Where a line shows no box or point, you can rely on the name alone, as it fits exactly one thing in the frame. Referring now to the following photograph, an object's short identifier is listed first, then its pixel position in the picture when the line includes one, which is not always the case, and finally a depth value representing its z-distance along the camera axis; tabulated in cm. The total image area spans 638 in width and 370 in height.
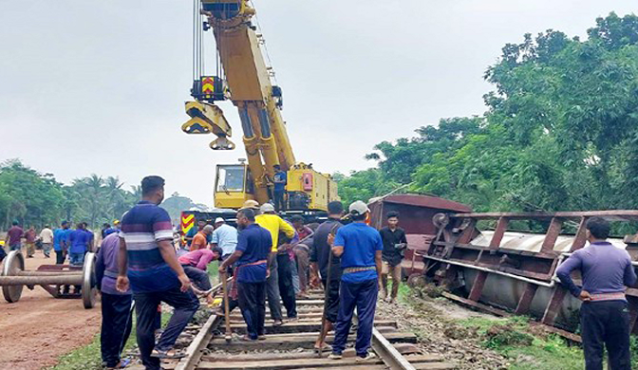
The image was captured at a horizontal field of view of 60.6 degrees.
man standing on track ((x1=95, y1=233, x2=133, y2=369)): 555
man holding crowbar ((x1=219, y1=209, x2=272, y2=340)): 661
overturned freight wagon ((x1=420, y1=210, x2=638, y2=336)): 773
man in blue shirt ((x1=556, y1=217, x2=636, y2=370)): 486
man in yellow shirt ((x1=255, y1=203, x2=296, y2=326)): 739
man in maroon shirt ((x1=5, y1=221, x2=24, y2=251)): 1814
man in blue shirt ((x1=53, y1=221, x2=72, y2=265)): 1516
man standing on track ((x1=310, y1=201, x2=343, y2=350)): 623
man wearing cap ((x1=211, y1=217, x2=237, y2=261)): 864
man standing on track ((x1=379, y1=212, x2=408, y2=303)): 991
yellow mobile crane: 1206
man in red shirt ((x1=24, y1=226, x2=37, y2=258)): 2434
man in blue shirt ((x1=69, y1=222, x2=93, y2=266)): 1403
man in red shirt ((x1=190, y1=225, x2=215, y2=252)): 889
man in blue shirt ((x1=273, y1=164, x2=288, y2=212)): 1519
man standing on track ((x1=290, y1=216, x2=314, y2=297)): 1022
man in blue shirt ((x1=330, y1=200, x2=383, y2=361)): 576
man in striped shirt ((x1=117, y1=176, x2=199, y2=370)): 484
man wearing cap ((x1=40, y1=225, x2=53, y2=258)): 2364
